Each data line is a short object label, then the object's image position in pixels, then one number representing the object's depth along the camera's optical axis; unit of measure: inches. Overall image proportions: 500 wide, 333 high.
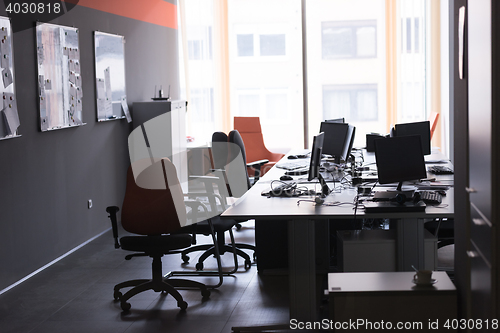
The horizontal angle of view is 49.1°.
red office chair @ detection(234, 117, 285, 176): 283.6
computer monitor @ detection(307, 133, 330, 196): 151.9
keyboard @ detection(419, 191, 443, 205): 135.3
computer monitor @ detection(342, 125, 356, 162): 196.5
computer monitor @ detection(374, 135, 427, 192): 145.3
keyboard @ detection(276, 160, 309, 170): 213.5
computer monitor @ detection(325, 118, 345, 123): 246.1
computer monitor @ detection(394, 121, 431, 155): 200.5
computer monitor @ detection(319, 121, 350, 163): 201.5
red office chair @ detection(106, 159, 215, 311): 146.4
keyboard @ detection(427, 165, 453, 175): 186.2
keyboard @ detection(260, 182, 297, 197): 154.9
